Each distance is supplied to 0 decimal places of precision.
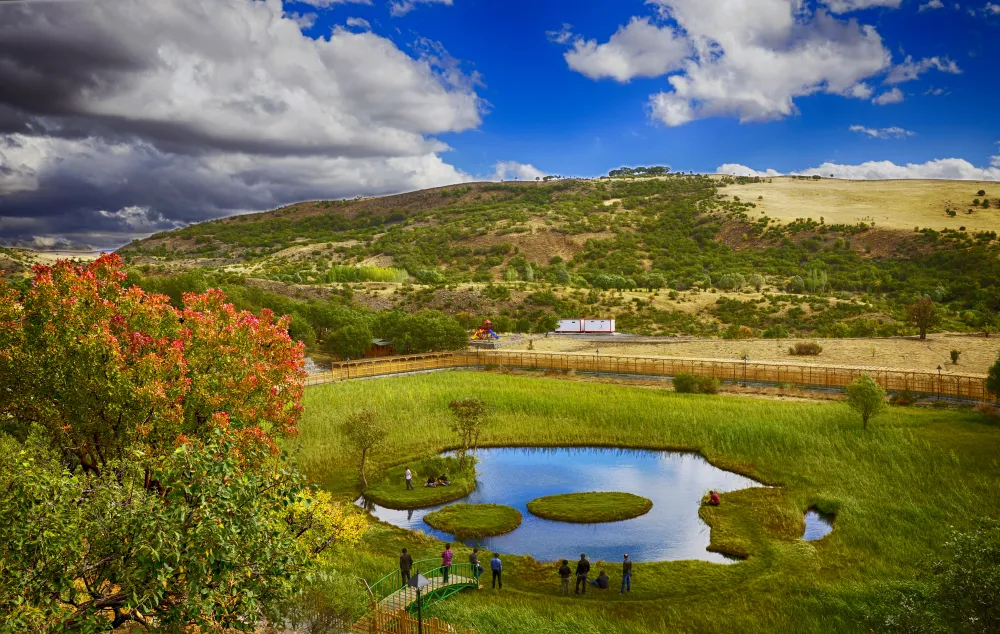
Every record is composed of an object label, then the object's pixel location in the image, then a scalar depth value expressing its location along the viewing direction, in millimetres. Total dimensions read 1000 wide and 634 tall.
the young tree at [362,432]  29234
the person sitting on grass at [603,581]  19766
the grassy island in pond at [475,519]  24703
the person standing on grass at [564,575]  19567
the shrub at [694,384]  43750
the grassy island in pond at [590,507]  26016
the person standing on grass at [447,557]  20016
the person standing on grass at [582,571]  19750
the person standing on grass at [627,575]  19672
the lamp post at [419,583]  14687
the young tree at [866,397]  32438
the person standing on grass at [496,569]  19906
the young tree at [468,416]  32438
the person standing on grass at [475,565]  20281
